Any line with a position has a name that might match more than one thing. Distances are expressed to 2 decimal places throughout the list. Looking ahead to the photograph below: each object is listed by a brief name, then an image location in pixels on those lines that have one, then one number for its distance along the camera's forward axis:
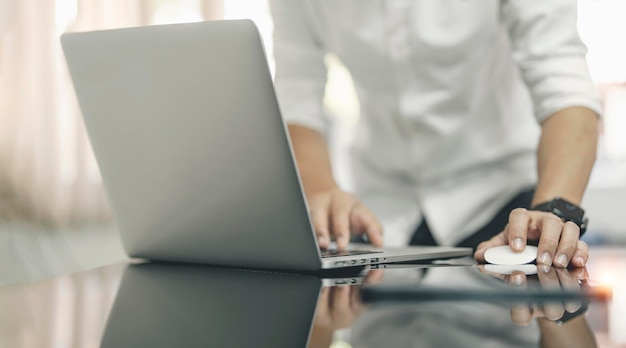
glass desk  0.43
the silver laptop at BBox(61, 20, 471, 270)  0.71
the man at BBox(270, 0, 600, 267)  1.29
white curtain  2.22
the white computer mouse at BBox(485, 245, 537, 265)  0.78
